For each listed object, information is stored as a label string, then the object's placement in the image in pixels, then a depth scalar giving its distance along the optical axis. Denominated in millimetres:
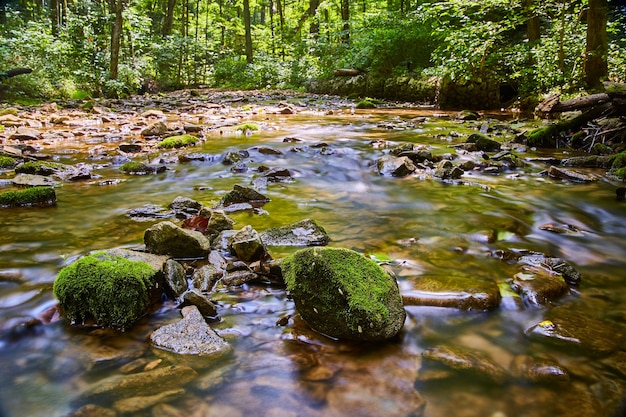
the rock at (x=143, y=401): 1739
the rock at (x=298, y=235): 3494
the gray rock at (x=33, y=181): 5473
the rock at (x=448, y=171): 5832
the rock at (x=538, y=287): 2586
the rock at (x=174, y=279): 2607
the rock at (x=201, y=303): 2445
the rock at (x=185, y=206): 4352
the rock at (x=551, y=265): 2866
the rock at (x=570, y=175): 5680
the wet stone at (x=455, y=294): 2543
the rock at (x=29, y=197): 4594
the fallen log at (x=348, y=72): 21561
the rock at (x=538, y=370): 1923
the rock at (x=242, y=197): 4730
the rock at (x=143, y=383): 1827
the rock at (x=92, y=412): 1702
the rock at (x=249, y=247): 3080
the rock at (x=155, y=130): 9836
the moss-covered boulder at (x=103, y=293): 2311
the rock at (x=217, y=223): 3623
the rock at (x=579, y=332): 2168
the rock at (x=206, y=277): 2744
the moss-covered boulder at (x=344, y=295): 2145
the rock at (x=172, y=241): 3109
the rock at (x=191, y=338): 2131
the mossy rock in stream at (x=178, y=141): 8617
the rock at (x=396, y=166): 6184
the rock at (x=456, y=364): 1962
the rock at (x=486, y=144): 7655
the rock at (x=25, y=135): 9047
